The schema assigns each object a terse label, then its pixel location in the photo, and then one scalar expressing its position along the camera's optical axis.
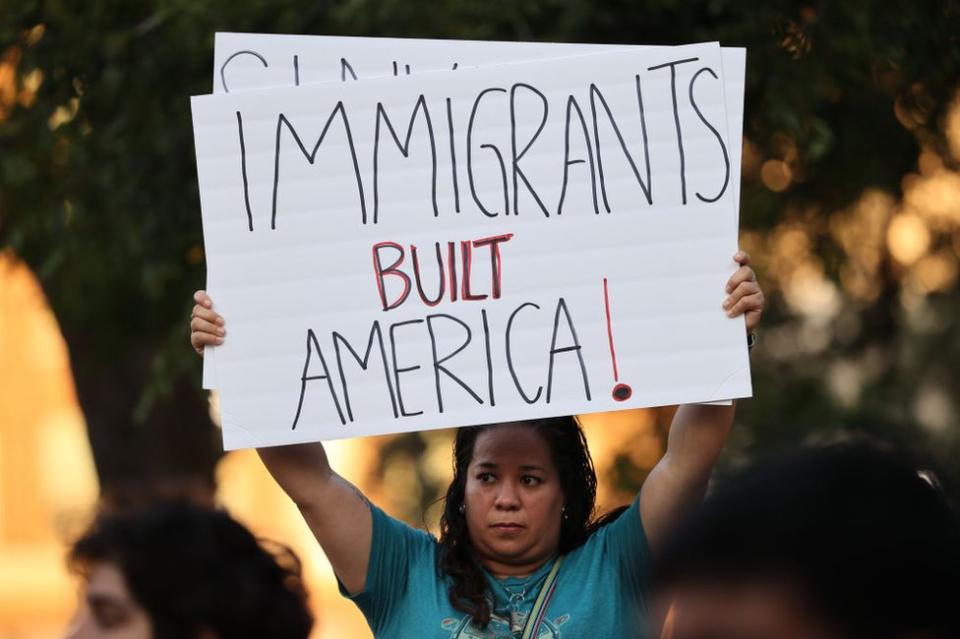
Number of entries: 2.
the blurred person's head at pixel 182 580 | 4.04
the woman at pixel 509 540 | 5.79
